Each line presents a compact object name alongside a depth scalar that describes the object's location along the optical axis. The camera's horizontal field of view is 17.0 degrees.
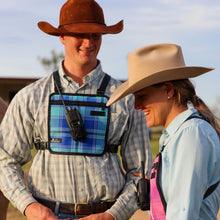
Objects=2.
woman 3.53
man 5.50
